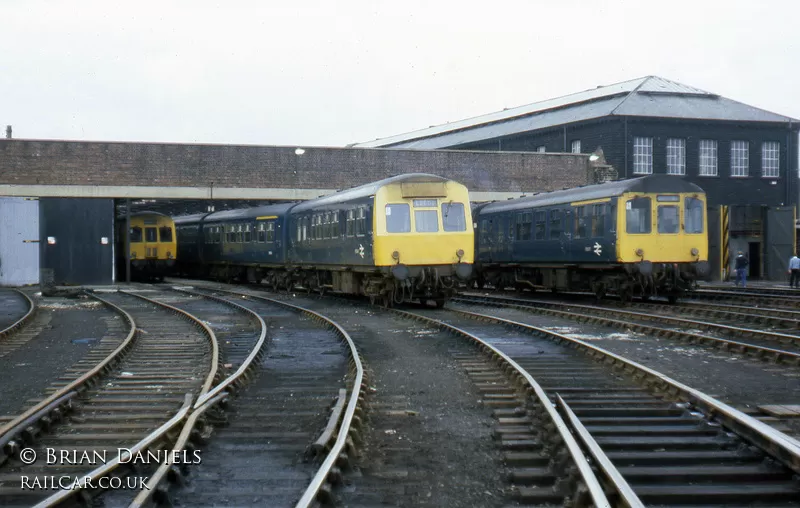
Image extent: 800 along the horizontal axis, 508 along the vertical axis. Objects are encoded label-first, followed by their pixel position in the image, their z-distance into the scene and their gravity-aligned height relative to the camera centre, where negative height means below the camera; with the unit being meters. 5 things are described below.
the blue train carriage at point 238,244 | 29.19 +0.28
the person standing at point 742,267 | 31.60 -0.62
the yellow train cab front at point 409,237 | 19.95 +0.29
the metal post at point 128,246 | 30.77 +0.20
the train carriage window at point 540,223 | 24.27 +0.70
